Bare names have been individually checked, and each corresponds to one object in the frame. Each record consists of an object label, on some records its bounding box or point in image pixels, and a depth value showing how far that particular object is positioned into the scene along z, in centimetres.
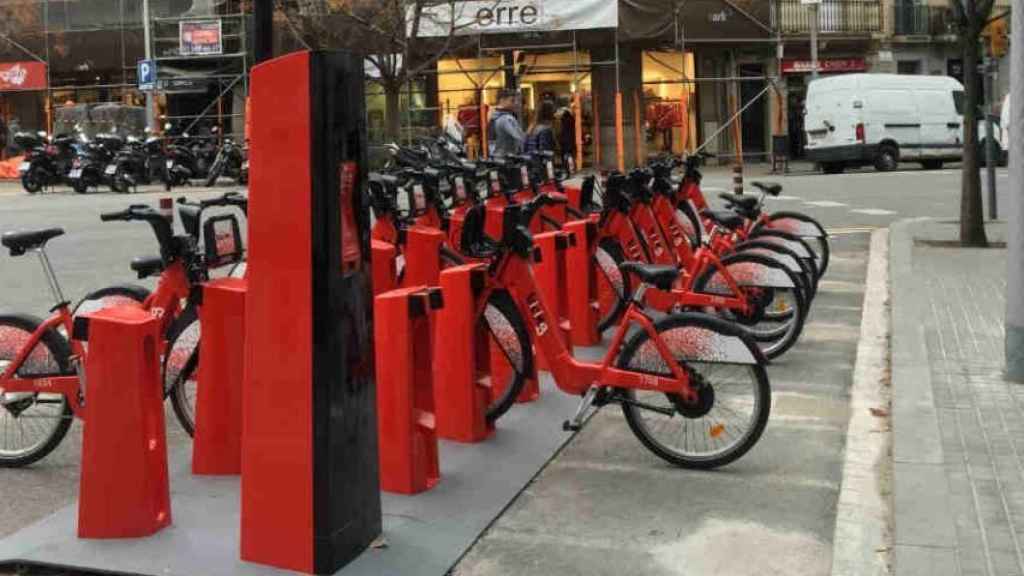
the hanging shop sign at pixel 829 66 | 3338
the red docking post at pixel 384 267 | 669
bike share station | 403
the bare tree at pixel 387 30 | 2417
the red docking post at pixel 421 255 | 744
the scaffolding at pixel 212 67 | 3150
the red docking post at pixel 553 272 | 684
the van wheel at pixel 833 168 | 2886
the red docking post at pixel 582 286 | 752
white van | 2747
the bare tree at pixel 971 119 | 1167
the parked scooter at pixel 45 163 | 2647
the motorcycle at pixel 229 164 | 2703
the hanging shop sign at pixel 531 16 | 2847
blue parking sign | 2948
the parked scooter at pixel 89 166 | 2559
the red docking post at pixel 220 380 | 516
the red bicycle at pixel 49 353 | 537
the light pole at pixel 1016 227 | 637
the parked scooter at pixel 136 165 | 2569
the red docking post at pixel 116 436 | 441
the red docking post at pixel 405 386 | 484
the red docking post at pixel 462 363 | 557
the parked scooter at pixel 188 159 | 2669
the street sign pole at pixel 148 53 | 3086
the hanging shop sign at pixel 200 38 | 3111
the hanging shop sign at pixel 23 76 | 3450
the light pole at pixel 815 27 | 3107
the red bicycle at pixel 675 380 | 518
